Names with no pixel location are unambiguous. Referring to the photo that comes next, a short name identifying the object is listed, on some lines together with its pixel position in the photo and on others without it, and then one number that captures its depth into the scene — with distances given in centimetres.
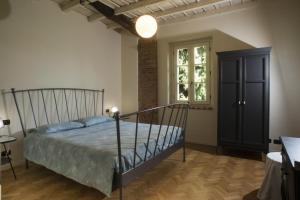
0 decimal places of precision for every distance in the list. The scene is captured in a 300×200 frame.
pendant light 273
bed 209
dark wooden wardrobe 332
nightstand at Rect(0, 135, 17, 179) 290
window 436
